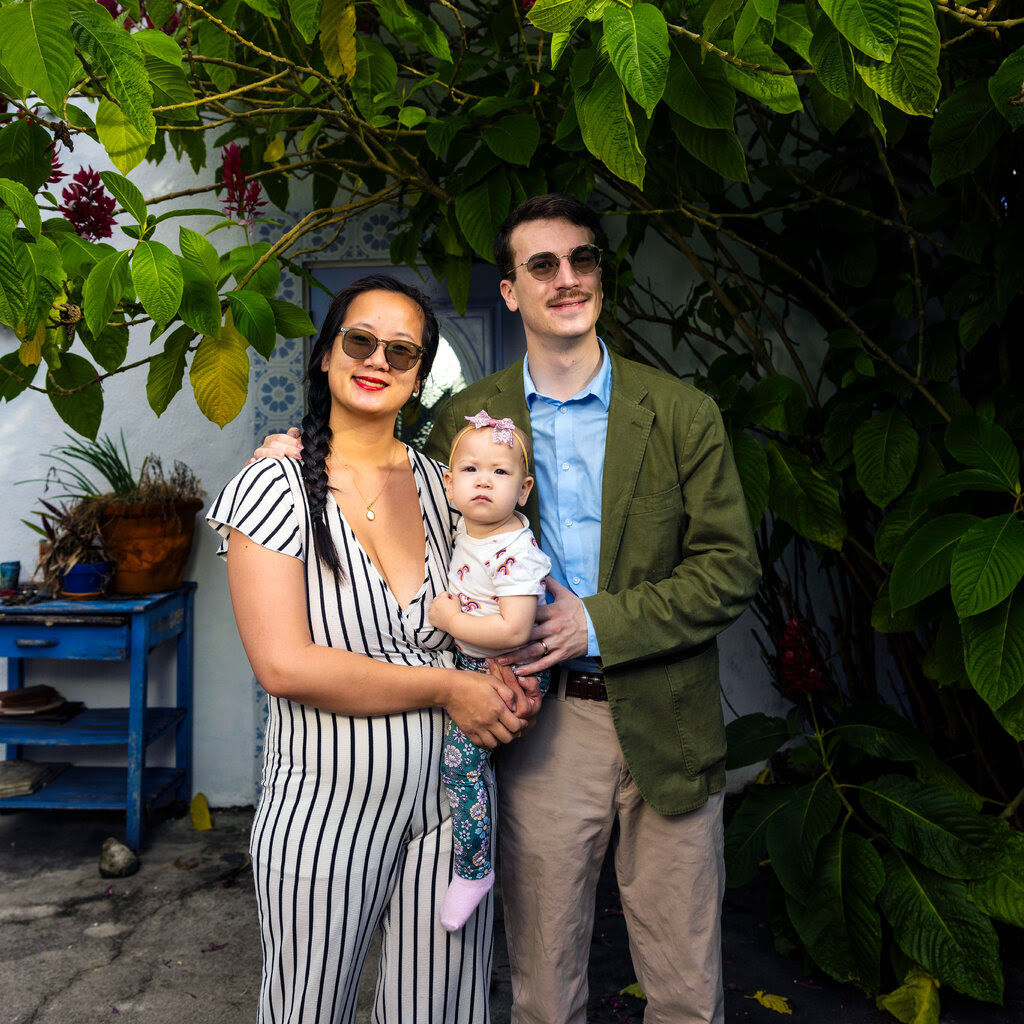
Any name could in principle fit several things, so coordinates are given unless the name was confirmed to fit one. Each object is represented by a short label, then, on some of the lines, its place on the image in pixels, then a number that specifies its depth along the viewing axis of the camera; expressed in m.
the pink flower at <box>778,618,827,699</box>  2.71
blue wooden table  3.22
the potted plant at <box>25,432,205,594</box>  3.32
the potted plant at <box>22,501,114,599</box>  3.31
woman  1.40
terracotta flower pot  3.31
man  1.68
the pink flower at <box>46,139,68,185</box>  1.74
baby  1.48
